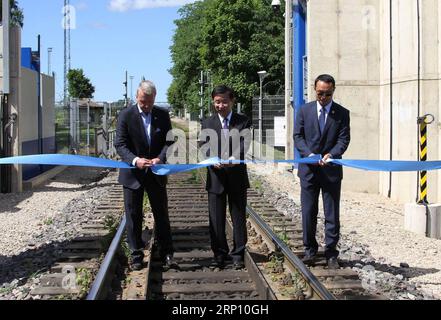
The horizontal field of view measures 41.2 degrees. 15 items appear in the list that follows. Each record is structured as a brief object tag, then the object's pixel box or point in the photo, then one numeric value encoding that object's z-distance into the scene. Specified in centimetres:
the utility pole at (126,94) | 3307
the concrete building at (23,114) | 1330
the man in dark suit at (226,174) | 621
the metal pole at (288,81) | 1767
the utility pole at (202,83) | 3178
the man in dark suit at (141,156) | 621
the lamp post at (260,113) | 2509
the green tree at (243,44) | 3938
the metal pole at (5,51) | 1288
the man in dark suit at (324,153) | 633
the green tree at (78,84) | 6153
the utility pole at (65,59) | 3413
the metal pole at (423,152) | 944
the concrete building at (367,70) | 1278
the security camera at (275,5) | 2097
